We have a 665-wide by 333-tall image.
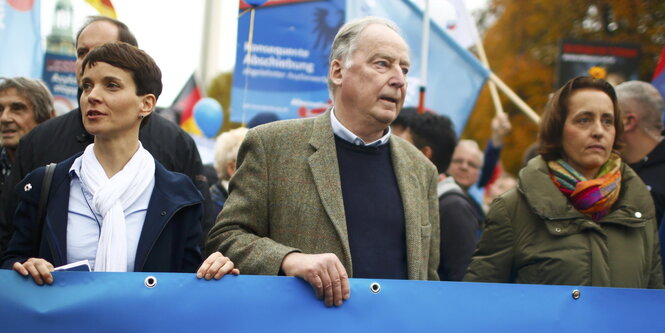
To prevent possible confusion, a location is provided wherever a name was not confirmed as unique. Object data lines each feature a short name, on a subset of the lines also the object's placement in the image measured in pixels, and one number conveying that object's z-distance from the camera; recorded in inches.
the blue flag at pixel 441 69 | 311.7
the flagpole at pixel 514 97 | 327.9
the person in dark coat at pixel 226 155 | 226.4
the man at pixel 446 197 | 188.5
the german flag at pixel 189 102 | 508.7
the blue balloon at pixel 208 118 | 397.1
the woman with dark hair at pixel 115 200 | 125.7
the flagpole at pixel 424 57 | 254.1
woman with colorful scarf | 152.1
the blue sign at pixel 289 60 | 290.4
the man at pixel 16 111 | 199.2
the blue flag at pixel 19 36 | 306.2
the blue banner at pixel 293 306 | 117.7
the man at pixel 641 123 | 209.5
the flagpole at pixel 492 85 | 356.2
